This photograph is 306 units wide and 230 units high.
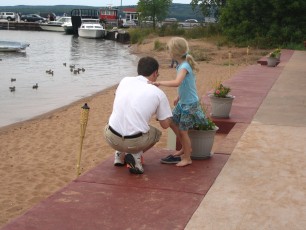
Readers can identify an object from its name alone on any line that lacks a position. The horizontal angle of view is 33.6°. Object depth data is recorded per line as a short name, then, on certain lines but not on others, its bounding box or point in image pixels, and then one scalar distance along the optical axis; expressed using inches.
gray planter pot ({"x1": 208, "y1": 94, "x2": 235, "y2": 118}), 317.4
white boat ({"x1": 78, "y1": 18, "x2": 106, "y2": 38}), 2778.1
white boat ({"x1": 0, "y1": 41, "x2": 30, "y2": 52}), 1626.4
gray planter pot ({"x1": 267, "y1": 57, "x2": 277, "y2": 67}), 708.7
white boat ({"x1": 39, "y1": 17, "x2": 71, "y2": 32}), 3676.2
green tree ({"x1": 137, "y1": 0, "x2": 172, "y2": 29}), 2635.3
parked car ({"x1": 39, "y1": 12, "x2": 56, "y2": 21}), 4420.5
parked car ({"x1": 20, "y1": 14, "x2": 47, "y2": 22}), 4352.9
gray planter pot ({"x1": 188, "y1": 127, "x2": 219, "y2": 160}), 221.3
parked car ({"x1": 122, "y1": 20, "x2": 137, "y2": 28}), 3631.2
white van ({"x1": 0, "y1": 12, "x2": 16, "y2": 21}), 4257.9
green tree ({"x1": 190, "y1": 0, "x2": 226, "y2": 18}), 1863.3
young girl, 207.5
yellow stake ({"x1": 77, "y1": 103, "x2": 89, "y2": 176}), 223.9
